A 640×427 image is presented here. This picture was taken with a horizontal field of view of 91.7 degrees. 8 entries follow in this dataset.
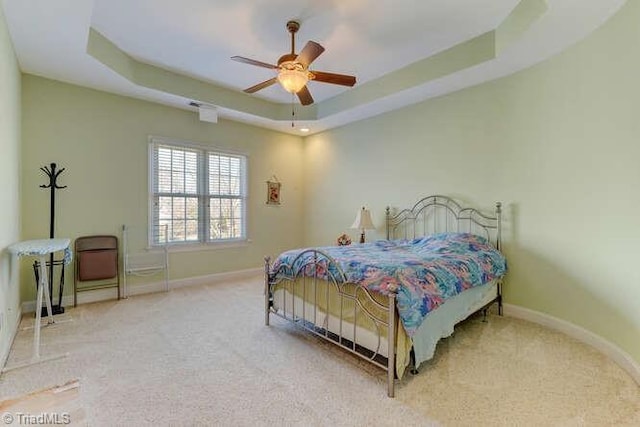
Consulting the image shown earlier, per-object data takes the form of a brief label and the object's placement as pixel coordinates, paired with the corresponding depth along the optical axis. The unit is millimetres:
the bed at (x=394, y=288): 2070
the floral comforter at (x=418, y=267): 2086
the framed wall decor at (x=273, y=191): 5609
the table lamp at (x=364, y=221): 4527
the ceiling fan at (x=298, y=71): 2564
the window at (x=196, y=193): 4461
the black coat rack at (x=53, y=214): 3451
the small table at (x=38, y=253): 2361
